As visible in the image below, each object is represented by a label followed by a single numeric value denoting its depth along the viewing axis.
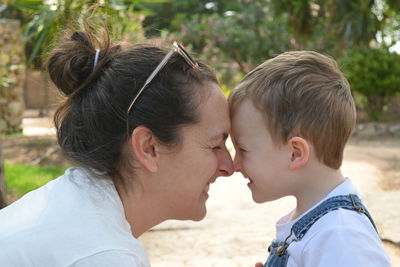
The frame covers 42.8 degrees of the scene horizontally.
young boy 1.74
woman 1.50
